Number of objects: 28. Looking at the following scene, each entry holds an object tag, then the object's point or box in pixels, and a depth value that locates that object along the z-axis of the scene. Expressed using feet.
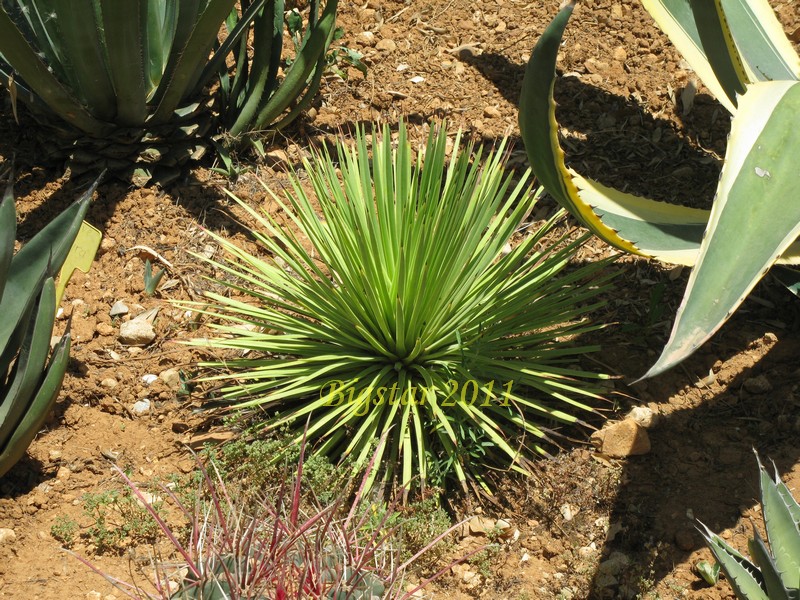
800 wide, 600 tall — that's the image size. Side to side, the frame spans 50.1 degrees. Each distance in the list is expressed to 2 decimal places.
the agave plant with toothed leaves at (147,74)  9.27
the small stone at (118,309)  9.92
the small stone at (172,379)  9.37
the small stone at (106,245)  10.41
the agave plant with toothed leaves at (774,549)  6.01
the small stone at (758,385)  8.87
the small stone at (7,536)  7.62
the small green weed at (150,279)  10.11
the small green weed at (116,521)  7.75
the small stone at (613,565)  7.70
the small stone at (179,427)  9.03
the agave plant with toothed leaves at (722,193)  5.61
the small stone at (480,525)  8.22
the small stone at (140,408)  9.17
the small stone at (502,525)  8.26
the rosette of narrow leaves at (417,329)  8.25
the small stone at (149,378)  9.41
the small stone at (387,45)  13.04
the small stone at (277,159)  11.63
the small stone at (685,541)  7.82
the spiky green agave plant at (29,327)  7.45
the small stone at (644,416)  8.79
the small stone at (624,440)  8.52
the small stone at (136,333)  9.66
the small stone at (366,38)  13.12
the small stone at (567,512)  8.23
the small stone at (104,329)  9.75
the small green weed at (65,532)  7.71
